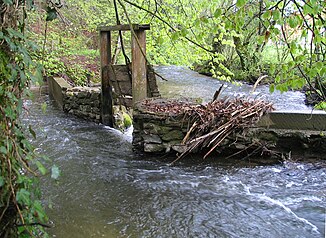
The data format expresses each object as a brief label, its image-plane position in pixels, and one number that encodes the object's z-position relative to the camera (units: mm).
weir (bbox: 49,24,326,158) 5668
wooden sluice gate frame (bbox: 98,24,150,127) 6504
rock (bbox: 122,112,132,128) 8447
